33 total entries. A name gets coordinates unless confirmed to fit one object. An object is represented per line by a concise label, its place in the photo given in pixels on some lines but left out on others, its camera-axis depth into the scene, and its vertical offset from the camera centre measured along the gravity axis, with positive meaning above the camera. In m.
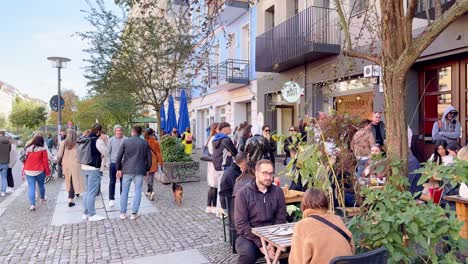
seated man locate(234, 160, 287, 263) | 3.75 -0.88
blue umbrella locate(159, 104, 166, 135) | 20.62 +0.34
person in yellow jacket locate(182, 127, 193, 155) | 16.88 -0.54
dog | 7.92 -1.48
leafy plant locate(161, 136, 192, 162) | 11.09 -0.75
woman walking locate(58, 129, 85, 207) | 7.57 -0.75
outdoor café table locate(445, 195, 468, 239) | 4.07 -0.98
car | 34.61 -1.32
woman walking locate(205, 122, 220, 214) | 7.17 -1.24
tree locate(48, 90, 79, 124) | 48.21 +2.83
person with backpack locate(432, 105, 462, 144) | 7.42 -0.08
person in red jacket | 7.78 -0.77
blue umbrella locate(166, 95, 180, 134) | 17.14 +0.40
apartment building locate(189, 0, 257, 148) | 16.98 +2.71
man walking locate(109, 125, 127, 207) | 8.53 -0.48
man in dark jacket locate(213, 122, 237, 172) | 7.12 -0.47
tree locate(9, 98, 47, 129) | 53.34 +1.75
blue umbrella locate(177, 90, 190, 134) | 15.55 +0.46
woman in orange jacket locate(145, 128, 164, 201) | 8.80 -0.77
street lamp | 12.84 +2.30
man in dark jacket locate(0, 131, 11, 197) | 9.45 -0.70
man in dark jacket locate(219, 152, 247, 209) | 5.27 -0.76
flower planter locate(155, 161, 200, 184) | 10.77 -1.37
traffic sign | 12.98 +0.89
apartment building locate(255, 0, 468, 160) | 8.21 +1.54
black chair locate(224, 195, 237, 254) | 4.55 -1.19
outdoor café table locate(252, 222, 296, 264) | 3.16 -1.02
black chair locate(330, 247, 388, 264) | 2.28 -0.84
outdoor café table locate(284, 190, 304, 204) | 5.06 -1.01
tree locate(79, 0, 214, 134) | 13.34 +2.82
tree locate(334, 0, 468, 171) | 3.31 +0.61
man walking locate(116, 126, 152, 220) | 6.78 -0.72
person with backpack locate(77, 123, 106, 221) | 6.84 -0.77
